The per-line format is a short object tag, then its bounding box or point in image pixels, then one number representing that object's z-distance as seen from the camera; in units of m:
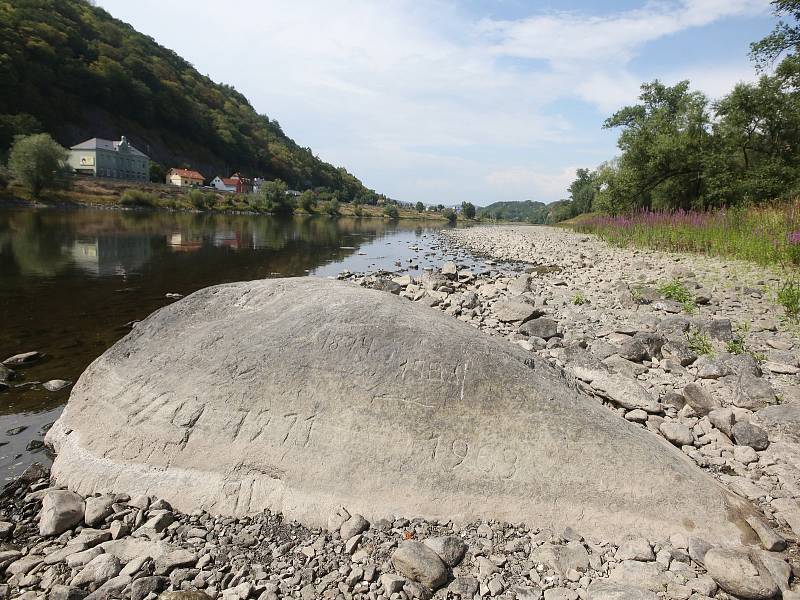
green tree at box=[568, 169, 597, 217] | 108.38
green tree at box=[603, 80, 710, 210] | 30.17
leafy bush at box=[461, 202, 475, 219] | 195.00
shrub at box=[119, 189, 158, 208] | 73.24
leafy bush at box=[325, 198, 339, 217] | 116.50
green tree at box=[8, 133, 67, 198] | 56.68
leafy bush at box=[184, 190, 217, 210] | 84.50
